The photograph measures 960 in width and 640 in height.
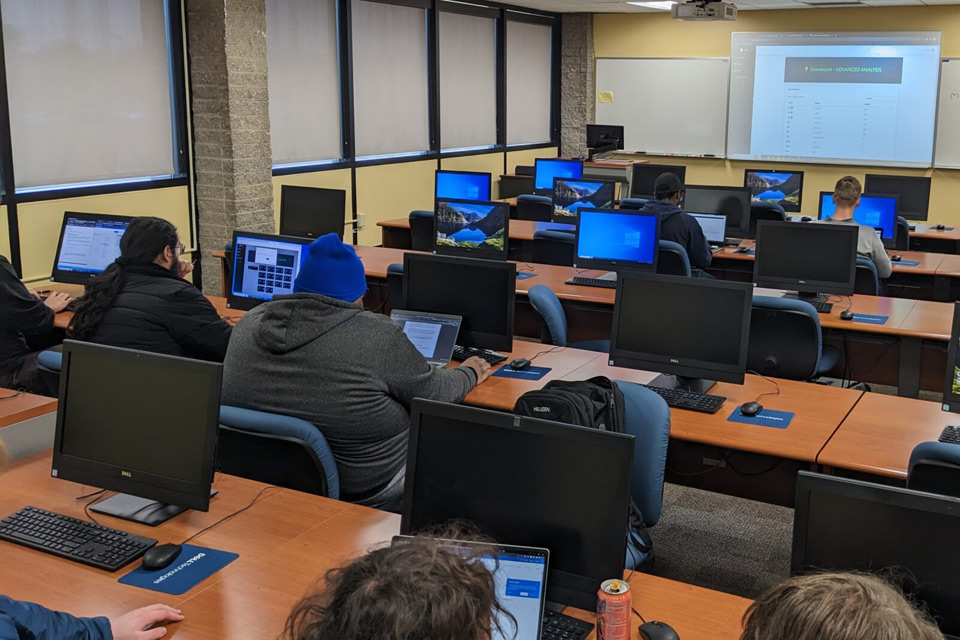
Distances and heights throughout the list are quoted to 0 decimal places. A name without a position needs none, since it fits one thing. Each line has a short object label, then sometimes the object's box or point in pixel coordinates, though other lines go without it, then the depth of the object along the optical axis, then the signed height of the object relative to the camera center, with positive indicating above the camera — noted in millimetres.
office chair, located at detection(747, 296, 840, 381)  4448 -897
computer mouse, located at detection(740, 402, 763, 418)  3416 -917
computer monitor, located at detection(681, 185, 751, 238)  7543 -437
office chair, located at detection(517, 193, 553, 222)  8992 -567
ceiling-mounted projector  8633 +1217
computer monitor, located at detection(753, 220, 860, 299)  5121 -587
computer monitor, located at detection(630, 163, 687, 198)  9289 -285
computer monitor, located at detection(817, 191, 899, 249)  7145 -491
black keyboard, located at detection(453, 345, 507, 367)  4180 -894
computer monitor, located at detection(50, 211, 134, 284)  5402 -546
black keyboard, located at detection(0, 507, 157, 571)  2318 -963
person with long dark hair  3762 -627
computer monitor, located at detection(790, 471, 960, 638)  1791 -727
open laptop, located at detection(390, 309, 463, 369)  4055 -775
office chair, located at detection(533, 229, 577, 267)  6805 -713
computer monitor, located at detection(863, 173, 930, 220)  8148 -354
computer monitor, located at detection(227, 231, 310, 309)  4715 -587
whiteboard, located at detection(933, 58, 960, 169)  10312 +314
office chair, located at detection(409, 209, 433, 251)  7871 -676
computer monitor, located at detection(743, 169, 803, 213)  8617 -343
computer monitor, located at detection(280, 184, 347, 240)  6680 -445
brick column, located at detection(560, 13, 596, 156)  12219 +836
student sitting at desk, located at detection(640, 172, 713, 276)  6516 -534
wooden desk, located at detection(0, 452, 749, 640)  2066 -985
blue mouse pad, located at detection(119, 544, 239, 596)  2207 -986
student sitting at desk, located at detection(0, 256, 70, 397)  4512 -852
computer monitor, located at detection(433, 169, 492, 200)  8086 -315
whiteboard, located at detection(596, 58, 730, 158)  11641 +548
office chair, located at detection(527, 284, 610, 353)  4620 -789
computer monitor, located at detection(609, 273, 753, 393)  3590 -685
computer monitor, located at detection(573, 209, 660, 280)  5621 -545
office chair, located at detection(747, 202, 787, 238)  8047 -540
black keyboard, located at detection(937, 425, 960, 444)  3094 -920
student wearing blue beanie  2863 -675
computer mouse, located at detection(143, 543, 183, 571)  2271 -959
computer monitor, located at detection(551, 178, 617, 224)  7820 -395
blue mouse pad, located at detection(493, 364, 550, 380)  3969 -926
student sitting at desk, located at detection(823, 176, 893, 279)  5992 -459
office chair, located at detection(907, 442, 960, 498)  2520 -837
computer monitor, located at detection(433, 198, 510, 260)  6145 -518
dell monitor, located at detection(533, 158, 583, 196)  9484 -236
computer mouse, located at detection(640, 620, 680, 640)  1946 -969
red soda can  1868 -889
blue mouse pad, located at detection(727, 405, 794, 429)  3342 -941
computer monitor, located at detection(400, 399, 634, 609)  1983 -712
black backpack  2664 -720
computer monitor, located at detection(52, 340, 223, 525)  2406 -715
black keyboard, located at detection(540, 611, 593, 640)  1964 -977
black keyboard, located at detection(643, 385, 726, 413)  3488 -918
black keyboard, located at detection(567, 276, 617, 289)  5691 -797
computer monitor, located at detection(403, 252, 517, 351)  4080 -618
